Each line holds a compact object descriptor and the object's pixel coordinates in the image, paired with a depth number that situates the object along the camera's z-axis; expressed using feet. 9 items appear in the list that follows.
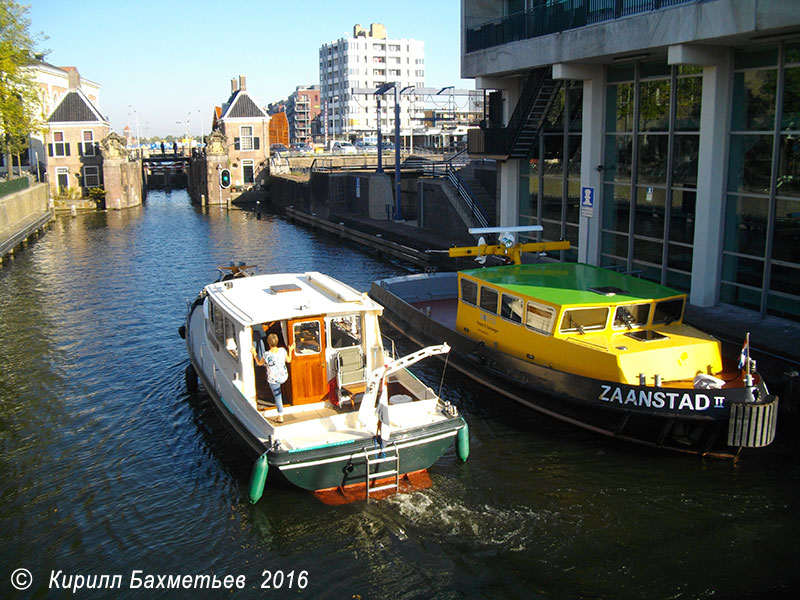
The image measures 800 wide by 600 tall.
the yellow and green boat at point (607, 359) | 40.01
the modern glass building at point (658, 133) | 57.52
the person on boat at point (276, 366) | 39.70
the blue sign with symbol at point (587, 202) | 78.02
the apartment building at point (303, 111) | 585.22
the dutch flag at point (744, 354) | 40.96
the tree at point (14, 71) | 143.54
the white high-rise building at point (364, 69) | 476.95
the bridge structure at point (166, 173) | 307.37
